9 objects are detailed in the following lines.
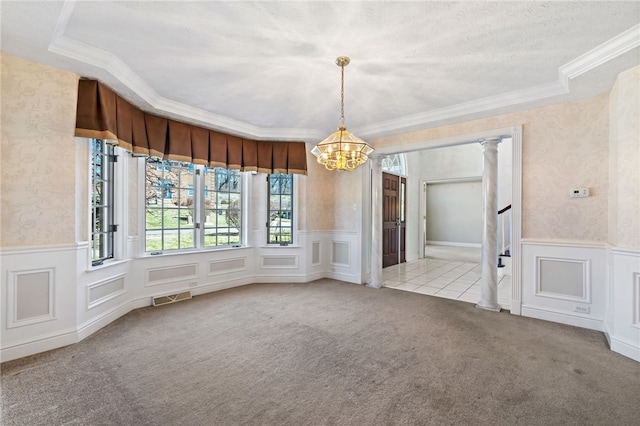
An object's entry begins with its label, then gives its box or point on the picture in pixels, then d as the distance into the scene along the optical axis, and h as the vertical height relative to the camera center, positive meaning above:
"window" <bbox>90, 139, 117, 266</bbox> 3.30 +0.15
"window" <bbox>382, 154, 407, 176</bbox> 6.89 +1.21
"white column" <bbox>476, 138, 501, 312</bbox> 3.95 -0.13
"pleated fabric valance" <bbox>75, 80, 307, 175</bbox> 2.87 +1.01
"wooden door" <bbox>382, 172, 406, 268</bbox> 6.62 -0.12
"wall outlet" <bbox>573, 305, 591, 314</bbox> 3.24 -1.07
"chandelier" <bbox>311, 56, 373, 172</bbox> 2.80 +0.63
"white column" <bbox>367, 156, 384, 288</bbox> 5.12 +0.05
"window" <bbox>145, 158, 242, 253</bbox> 4.16 +0.12
